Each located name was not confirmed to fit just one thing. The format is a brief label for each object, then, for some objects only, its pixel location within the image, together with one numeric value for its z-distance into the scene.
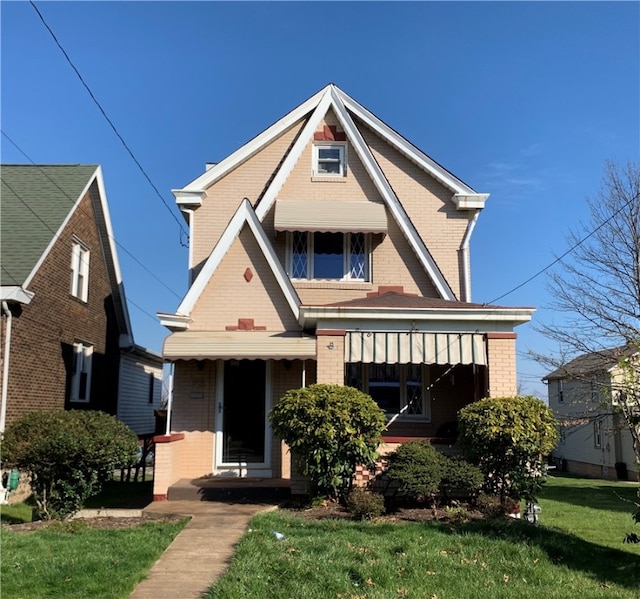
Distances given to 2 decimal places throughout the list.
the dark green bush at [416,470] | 8.87
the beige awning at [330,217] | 13.49
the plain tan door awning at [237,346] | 11.09
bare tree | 19.73
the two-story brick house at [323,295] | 10.51
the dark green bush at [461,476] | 8.96
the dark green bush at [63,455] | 8.65
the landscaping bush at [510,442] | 8.93
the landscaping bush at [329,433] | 9.00
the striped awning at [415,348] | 10.41
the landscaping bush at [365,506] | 8.46
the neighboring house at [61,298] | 13.48
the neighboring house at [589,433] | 21.97
